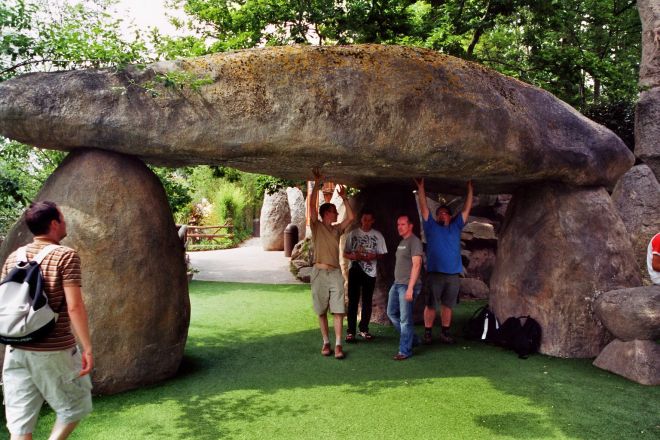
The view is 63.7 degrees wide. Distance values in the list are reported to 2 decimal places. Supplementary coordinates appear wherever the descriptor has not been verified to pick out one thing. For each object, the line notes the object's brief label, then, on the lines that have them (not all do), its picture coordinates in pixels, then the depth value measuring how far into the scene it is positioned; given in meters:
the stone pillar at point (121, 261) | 4.58
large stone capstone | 4.66
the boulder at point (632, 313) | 5.02
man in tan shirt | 5.78
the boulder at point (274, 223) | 19.16
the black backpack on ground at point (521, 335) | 5.87
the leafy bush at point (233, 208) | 22.86
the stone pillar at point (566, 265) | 5.82
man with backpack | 2.84
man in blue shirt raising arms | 6.39
